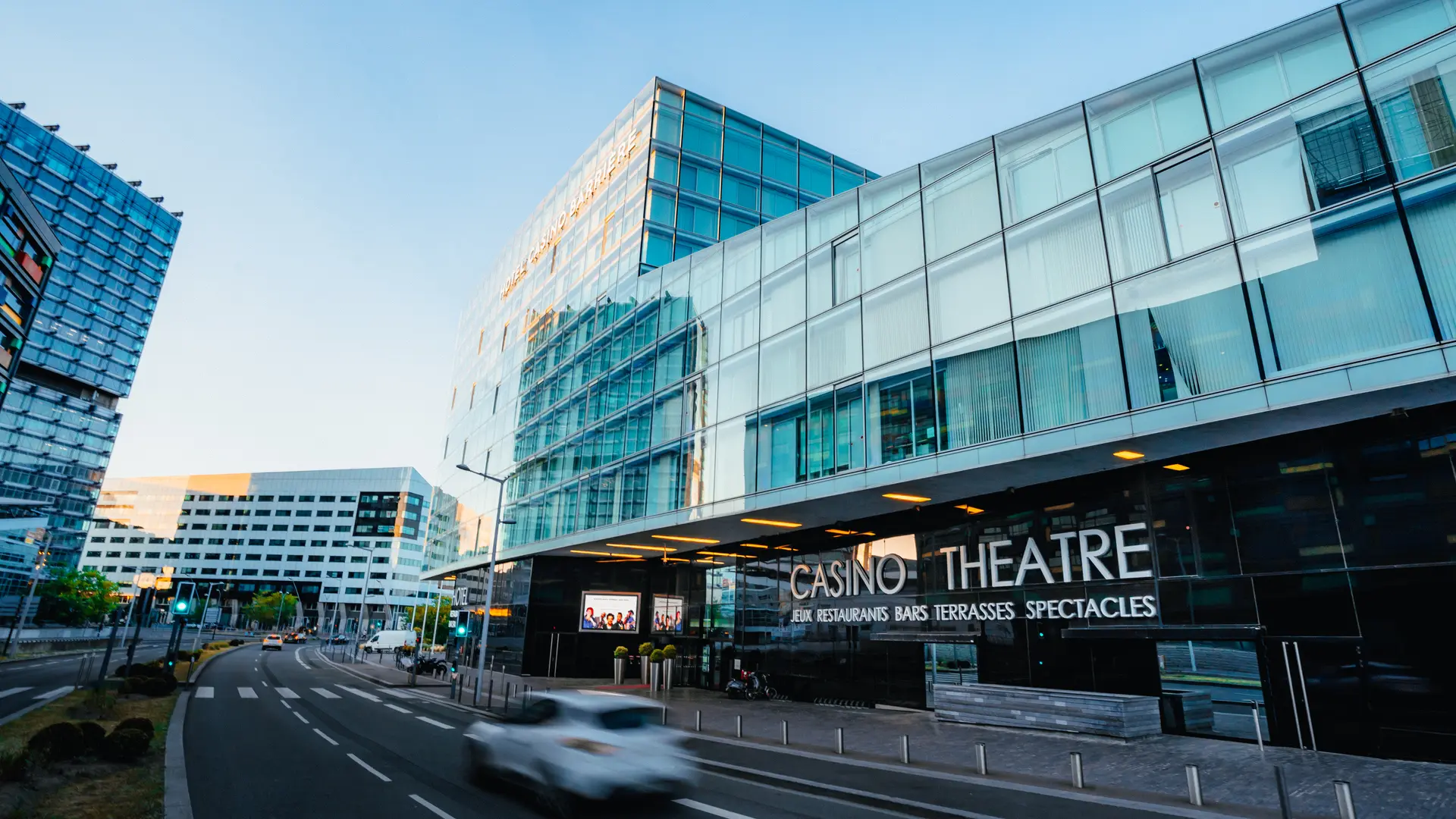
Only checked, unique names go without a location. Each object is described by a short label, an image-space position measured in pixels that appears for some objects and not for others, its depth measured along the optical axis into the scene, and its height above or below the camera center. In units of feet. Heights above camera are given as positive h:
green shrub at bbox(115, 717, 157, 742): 45.37 -7.27
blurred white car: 32.14 -5.80
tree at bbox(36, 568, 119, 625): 290.35 +3.51
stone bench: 62.28 -6.69
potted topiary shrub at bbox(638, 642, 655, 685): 116.78 -5.21
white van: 256.11 -8.11
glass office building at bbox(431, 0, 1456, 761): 48.16 +19.06
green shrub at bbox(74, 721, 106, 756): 40.96 -7.11
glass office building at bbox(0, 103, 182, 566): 364.99 +151.21
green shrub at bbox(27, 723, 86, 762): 38.40 -7.10
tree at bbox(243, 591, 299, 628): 433.89 +4.25
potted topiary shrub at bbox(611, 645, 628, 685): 117.29 -6.48
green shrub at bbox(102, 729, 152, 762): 41.37 -7.67
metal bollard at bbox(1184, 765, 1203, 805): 37.86 -7.40
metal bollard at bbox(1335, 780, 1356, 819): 32.27 -6.83
